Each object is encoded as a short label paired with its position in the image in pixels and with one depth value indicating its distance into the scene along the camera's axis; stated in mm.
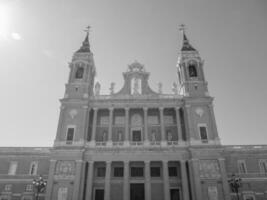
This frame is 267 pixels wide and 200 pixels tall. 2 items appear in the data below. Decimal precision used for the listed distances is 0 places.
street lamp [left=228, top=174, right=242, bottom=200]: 28709
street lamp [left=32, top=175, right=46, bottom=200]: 28152
